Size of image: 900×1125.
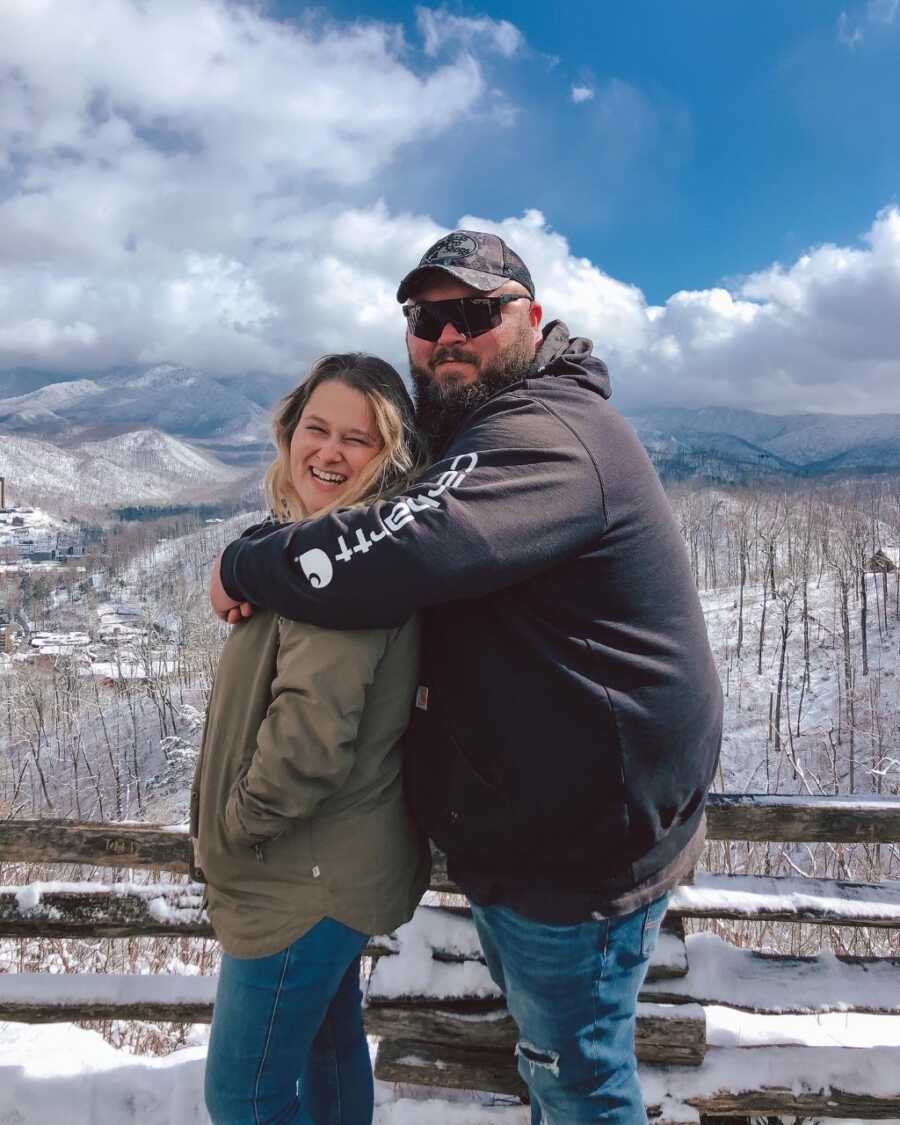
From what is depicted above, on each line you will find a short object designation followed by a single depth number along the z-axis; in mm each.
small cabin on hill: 53844
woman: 1662
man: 1556
